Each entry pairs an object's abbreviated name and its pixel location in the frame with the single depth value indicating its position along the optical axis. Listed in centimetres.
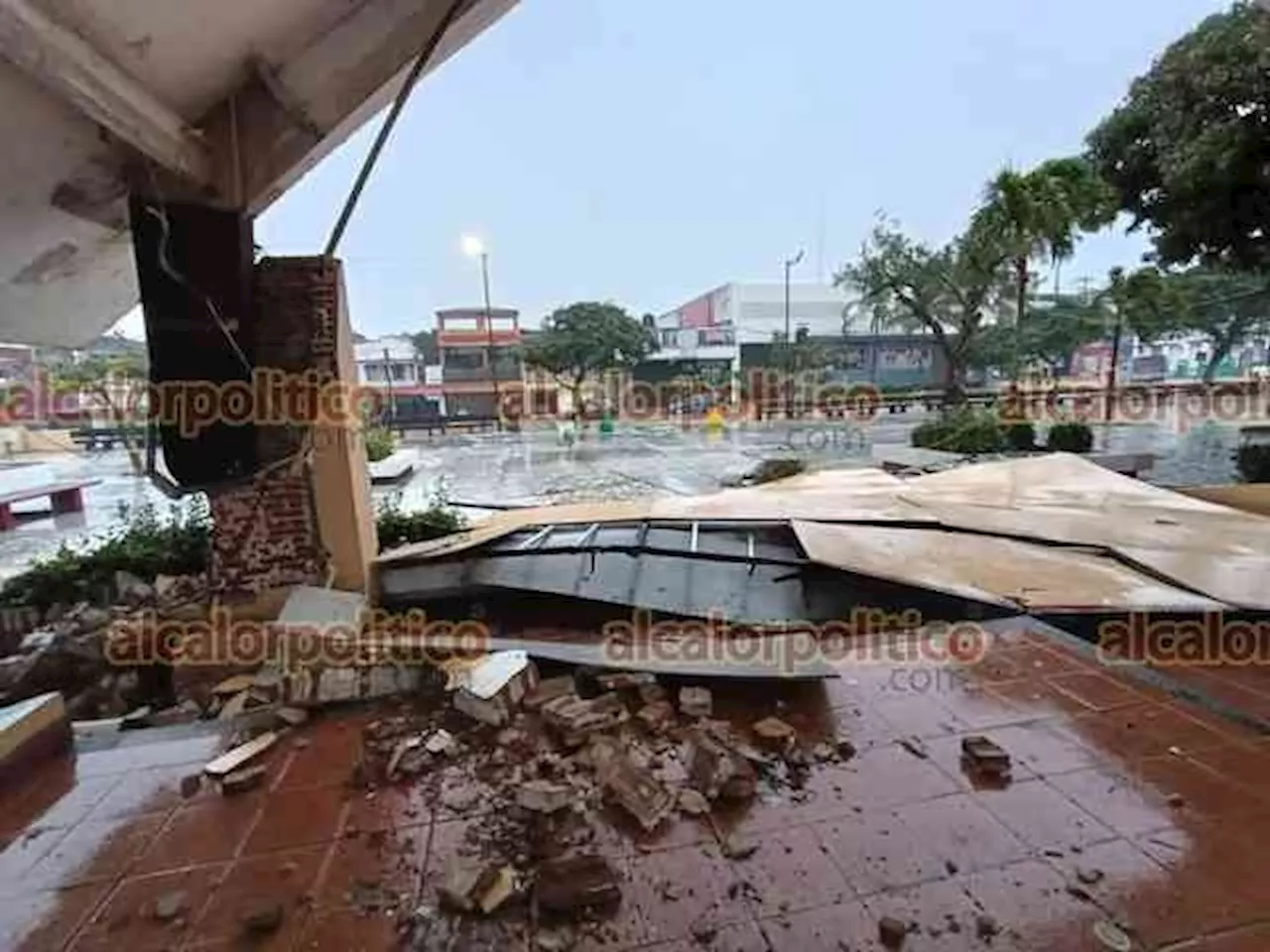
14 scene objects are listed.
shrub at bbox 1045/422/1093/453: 1005
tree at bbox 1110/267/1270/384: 1379
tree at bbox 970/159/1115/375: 981
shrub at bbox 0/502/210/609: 427
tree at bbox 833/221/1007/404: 1438
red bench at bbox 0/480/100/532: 849
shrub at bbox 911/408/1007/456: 994
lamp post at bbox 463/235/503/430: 1623
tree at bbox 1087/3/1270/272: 598
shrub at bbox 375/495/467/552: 459
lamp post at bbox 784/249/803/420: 2225
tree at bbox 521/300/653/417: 2406
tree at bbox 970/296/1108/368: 2403
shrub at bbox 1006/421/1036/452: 996
